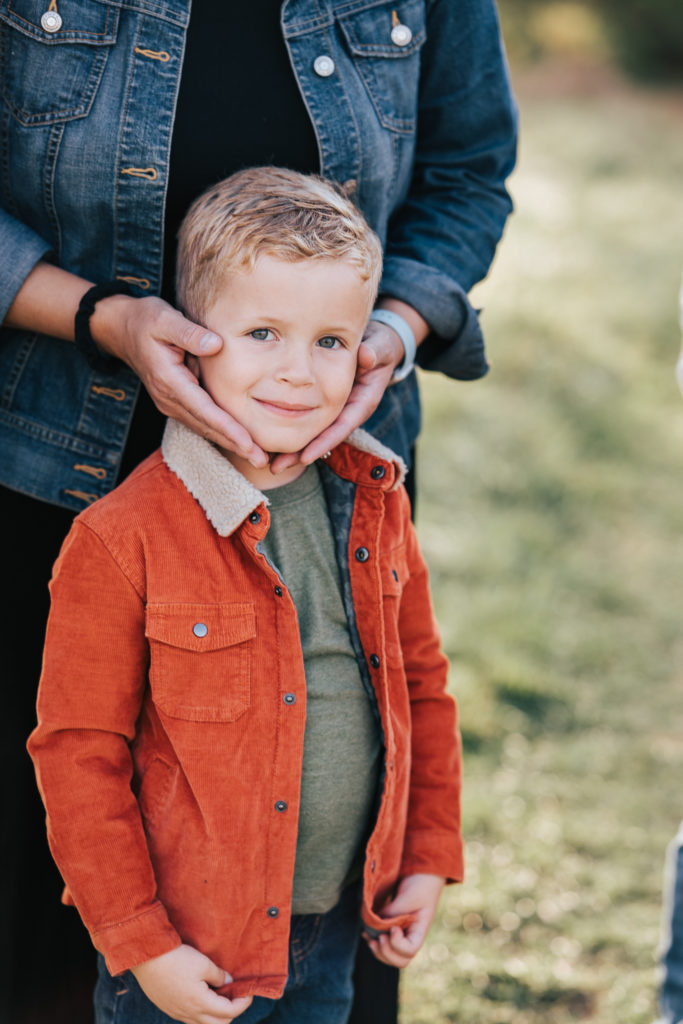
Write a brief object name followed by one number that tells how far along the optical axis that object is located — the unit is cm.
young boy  191
